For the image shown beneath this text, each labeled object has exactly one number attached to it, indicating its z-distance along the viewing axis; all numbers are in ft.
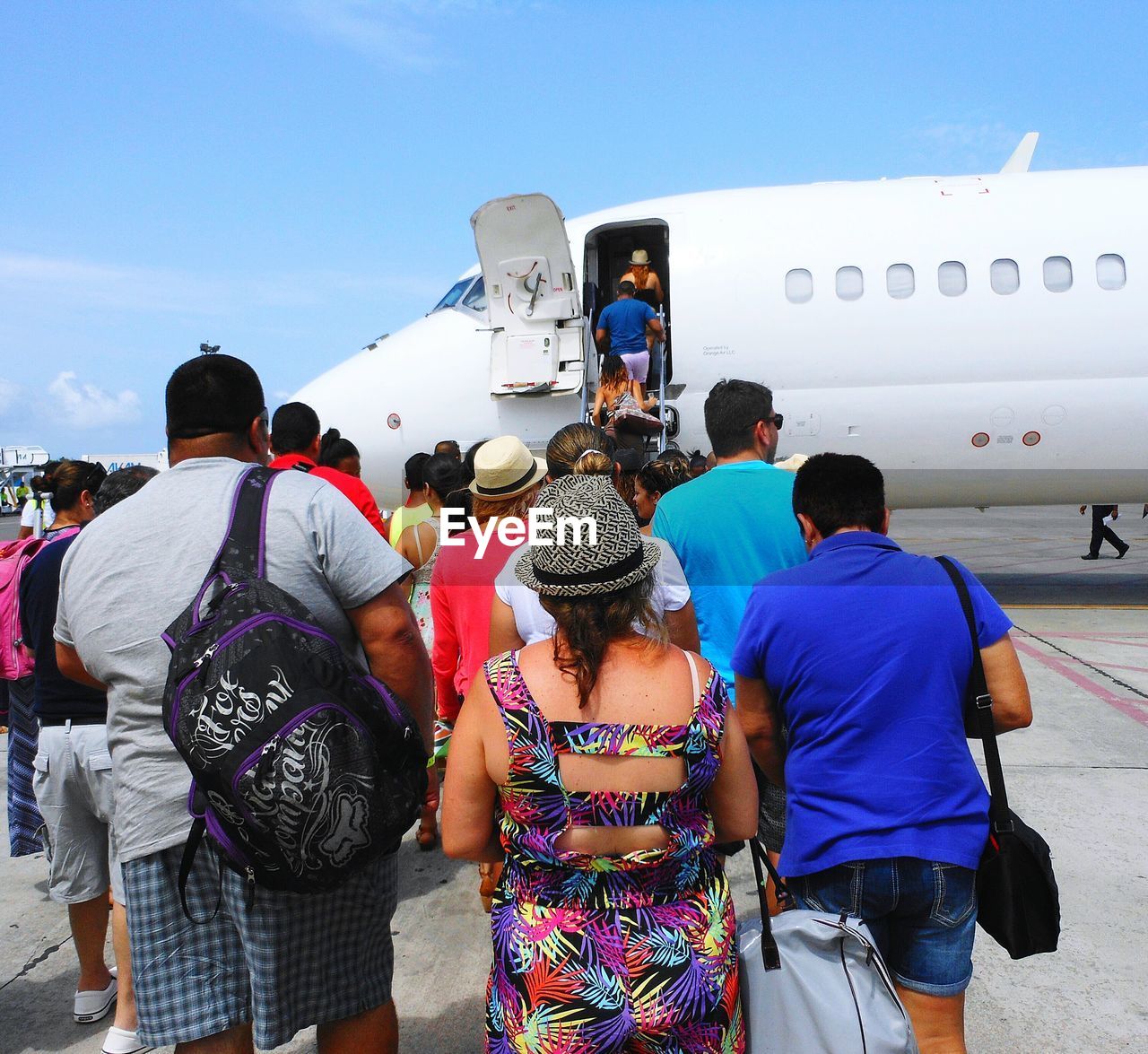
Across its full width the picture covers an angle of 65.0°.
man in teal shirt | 10.19
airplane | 29.50
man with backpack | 6.62
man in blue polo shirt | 6.93
